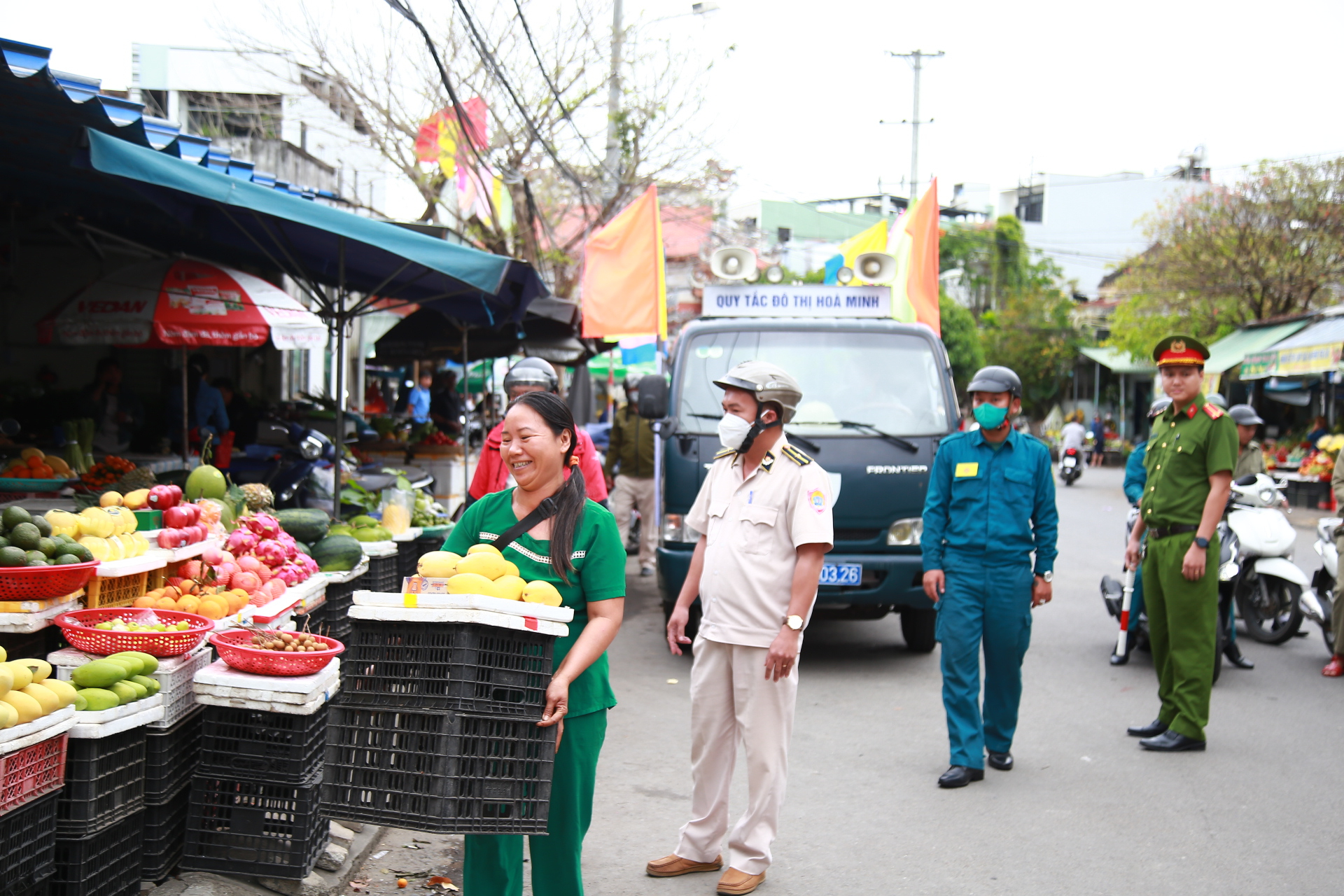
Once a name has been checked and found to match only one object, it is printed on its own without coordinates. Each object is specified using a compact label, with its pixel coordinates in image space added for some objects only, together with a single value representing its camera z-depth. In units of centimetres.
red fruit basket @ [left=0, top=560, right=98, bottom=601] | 390
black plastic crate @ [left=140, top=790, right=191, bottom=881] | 375
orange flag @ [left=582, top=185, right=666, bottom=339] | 922
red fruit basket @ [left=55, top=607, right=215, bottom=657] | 383
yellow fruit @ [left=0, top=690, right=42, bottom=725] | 316
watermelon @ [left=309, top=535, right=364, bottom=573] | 649
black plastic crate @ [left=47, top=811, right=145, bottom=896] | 332
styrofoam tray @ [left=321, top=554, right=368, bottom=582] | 623
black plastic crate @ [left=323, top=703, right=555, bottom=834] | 264
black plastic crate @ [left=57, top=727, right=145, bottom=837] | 332
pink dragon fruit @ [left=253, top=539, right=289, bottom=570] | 564
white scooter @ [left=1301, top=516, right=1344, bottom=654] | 804
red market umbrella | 763
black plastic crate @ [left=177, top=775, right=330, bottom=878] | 393
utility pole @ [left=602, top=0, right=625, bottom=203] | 1675
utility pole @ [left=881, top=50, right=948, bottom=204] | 3734
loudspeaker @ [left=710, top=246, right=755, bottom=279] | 877
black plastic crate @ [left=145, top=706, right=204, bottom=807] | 374
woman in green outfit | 305
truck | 744
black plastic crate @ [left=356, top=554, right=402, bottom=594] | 715
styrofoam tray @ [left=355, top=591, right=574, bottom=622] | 269
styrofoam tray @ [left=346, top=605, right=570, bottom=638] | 268
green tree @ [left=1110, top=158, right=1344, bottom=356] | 2366
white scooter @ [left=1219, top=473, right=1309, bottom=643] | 845
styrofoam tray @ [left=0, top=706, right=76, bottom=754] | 295
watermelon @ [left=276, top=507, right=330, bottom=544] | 649
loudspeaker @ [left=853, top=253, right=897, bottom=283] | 858
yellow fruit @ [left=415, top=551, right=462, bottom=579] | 290
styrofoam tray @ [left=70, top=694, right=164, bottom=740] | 333
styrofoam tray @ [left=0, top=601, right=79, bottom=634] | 388
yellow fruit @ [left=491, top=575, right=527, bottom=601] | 289
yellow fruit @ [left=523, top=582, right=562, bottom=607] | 292
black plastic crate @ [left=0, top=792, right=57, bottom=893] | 301
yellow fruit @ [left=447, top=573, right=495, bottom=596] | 282
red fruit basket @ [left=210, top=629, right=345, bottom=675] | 389
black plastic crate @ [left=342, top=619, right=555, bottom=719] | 268
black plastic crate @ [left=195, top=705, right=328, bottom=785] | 394
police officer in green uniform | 574
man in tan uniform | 411
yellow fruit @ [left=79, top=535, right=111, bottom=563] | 448
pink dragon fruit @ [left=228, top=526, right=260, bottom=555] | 559
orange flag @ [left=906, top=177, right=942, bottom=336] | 942
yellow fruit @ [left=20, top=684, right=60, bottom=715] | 328
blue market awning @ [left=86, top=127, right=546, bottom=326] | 544
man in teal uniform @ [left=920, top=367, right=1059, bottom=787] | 534
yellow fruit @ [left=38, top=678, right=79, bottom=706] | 337
